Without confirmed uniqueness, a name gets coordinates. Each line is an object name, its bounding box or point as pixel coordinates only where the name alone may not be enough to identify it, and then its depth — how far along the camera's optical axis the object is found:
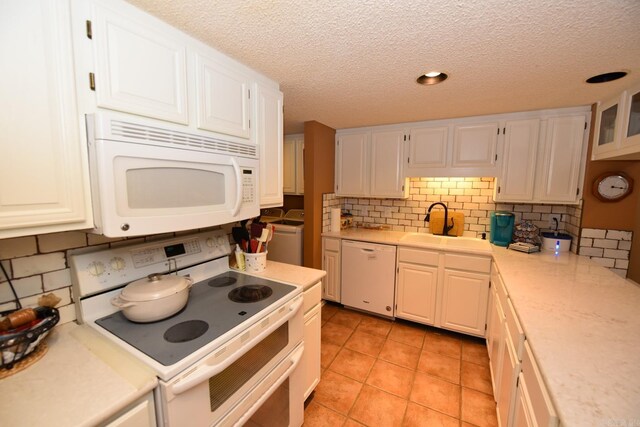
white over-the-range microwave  0.93
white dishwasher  2.78
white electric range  0.93
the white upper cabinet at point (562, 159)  2.21
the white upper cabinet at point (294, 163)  3.28
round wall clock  2.01
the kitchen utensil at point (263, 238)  1.77
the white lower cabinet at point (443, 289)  2.40
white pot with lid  1.09
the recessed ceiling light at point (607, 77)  1.56
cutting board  2.88
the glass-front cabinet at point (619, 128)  1.66
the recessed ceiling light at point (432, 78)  1.63
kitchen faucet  2.90
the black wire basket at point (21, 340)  0.83
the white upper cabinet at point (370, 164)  2.93
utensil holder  1.76
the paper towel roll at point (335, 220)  3.14
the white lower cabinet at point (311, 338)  1.65
